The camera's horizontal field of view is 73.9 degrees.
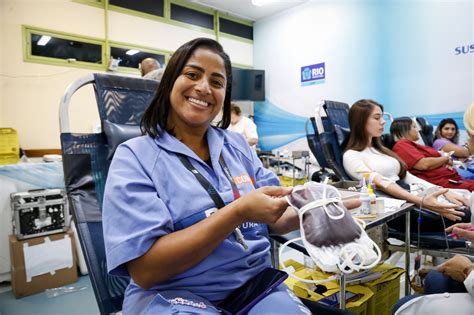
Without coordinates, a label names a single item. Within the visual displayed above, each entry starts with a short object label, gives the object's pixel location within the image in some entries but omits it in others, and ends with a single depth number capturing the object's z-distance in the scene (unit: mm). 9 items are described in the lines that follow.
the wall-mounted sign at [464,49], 3906
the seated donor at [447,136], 3661
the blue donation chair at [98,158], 1069
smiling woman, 748
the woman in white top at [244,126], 4538
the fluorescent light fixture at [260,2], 5375
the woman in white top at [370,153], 2178
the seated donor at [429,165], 2408
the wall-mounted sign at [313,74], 5445
